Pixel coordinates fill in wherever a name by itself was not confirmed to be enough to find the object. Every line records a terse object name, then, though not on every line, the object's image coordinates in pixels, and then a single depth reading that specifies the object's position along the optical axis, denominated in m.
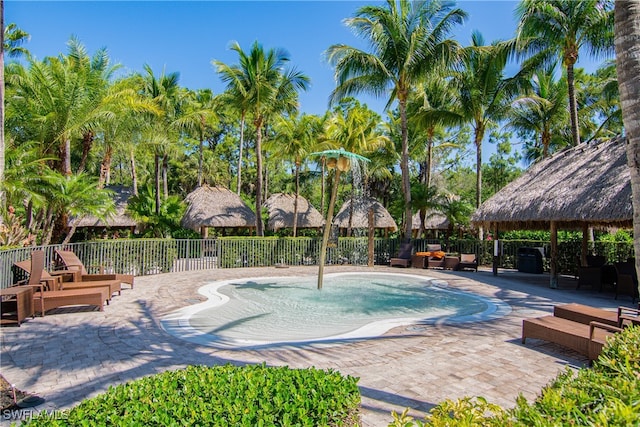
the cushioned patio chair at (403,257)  18.12
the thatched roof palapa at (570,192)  10.80
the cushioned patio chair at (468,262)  16.80
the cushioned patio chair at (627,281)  10.73
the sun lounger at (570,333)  5.18
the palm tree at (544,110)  21.84
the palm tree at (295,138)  22.20
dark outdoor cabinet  16.62
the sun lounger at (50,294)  7.68
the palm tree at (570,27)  14.42
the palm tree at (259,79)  19.98
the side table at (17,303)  7.02
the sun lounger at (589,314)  6.02
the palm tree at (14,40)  26.71
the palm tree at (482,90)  19.52
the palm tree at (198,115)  23.41
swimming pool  7.02
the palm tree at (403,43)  18.19
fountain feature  10.98
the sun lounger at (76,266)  10.22
